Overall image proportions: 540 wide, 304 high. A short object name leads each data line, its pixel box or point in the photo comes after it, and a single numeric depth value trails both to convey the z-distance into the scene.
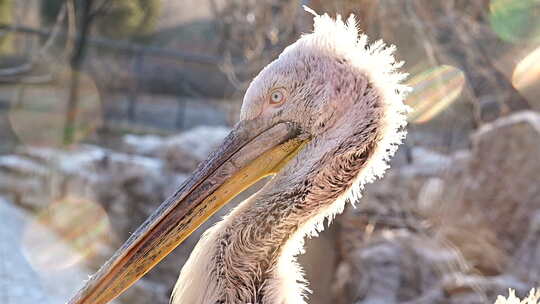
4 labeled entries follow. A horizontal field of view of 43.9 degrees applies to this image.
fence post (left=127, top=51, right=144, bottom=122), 8.21
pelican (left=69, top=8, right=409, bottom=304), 1.53
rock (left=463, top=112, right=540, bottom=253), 3.86
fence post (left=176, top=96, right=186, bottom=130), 8.33
